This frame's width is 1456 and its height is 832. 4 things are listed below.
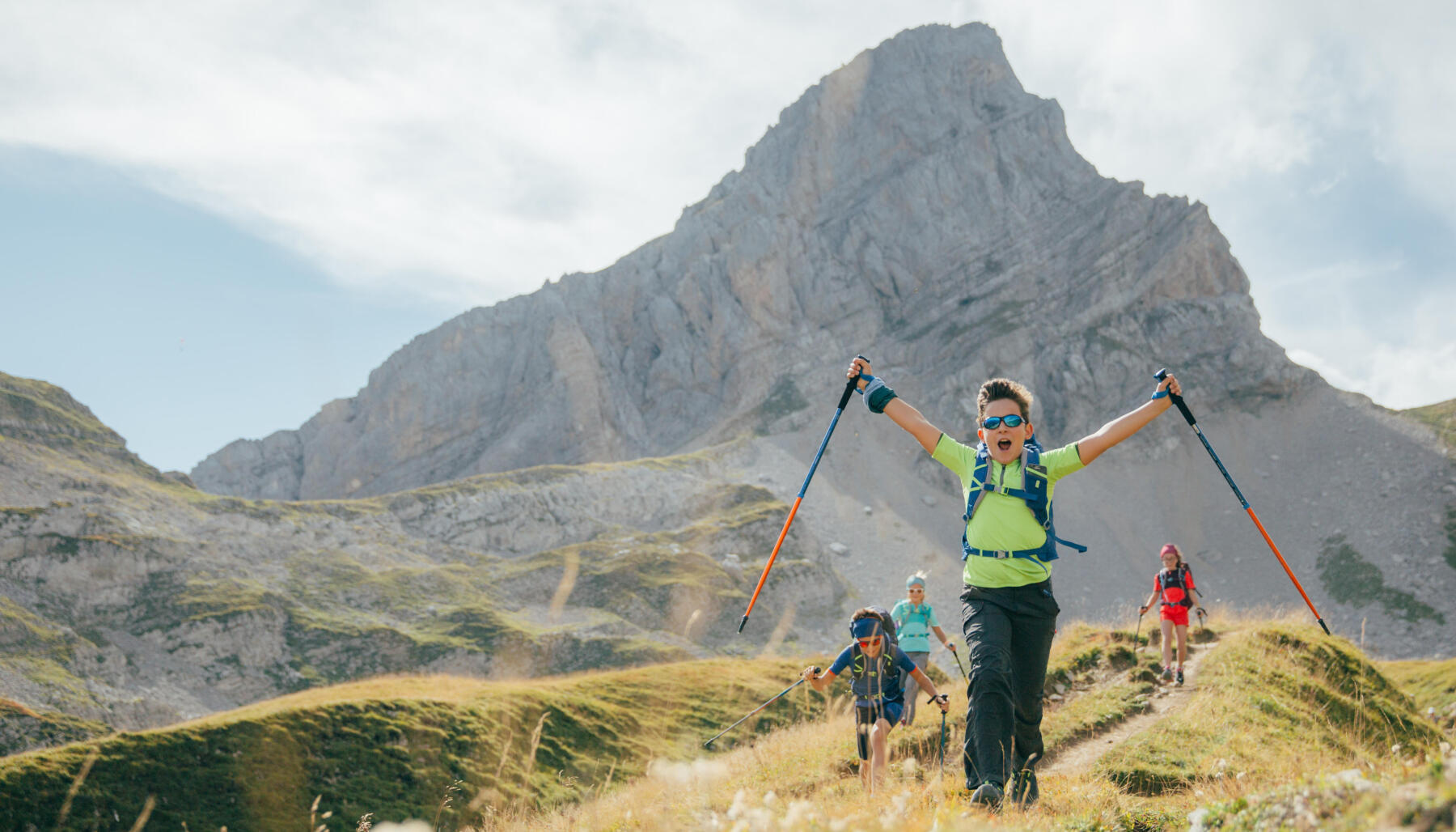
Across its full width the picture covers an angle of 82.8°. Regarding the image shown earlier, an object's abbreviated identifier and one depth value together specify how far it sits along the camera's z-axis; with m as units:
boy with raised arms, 6.32
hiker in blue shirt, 9.01
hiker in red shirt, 14.15
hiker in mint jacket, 14.02
